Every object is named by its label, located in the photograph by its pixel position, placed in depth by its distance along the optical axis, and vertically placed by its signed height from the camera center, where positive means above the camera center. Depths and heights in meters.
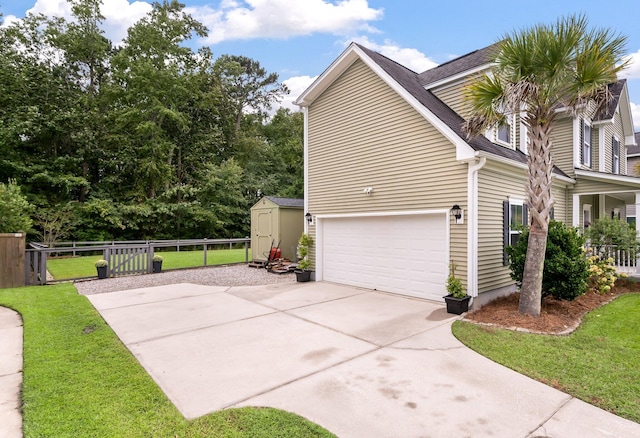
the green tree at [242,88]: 28.44 +12.10
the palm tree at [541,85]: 5.25 +2.27
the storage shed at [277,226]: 12.44 -0.13
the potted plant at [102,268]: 10.05 -1.37
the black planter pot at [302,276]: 9.90 -1.57
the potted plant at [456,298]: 6.31 -1.42
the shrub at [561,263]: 6.09 -0.74
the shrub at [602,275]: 7.63 -1.22
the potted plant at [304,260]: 9.91 -1.12
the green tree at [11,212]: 9.27 +0.27
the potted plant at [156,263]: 11.27 -1.38
